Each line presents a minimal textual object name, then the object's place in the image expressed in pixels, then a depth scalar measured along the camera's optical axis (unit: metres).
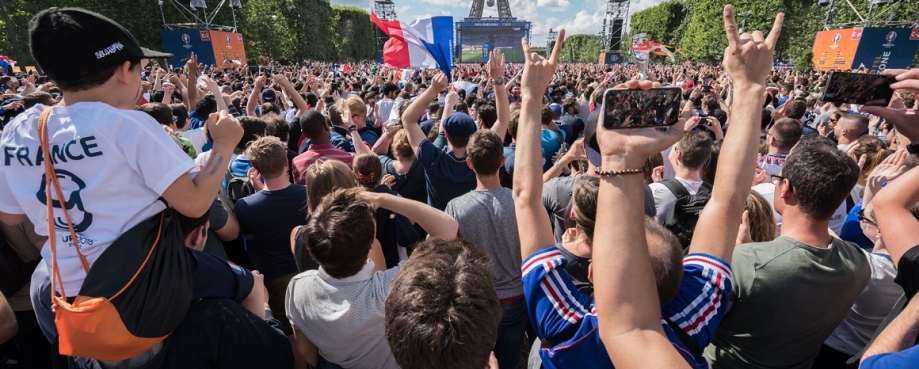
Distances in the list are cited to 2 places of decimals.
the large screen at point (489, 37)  77.49
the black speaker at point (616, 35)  53.72
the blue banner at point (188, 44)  25.16
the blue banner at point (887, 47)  22.75
